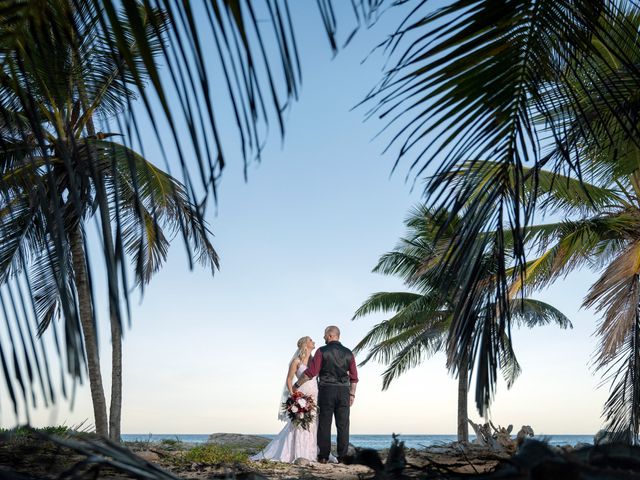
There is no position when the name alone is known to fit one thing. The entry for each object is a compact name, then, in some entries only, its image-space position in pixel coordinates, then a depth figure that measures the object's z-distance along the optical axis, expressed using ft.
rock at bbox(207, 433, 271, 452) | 70.42
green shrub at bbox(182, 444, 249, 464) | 30.01
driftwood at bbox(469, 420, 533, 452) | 32.50
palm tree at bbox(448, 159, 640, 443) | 36.99
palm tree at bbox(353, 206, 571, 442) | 78.23
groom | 36.83
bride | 38.34
